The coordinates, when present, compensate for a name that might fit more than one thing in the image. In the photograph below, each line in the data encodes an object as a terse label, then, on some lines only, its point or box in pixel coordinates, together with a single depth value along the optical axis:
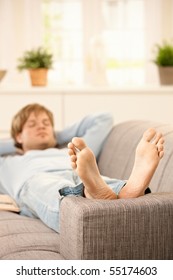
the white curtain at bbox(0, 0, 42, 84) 4.92
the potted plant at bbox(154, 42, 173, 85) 3.61
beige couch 1.44
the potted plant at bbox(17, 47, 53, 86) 3.67
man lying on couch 1.59
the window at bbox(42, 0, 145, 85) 4.90
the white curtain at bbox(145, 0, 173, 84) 4.90
